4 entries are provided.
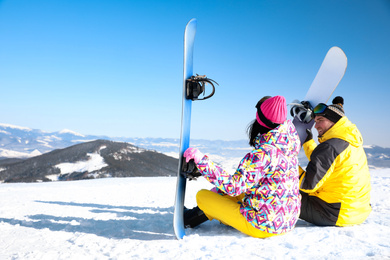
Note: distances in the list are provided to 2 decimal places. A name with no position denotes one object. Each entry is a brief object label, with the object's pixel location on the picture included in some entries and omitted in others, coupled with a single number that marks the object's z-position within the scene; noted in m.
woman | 2.04
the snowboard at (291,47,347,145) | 3.85
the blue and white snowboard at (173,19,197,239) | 2.49
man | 2.40
